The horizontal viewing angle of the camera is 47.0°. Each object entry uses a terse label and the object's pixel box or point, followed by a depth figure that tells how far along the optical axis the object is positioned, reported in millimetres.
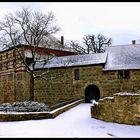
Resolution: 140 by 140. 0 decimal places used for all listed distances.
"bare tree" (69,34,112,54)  29937
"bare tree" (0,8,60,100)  15481
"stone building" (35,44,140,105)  16189
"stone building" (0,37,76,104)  20019
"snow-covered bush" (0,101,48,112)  11542
